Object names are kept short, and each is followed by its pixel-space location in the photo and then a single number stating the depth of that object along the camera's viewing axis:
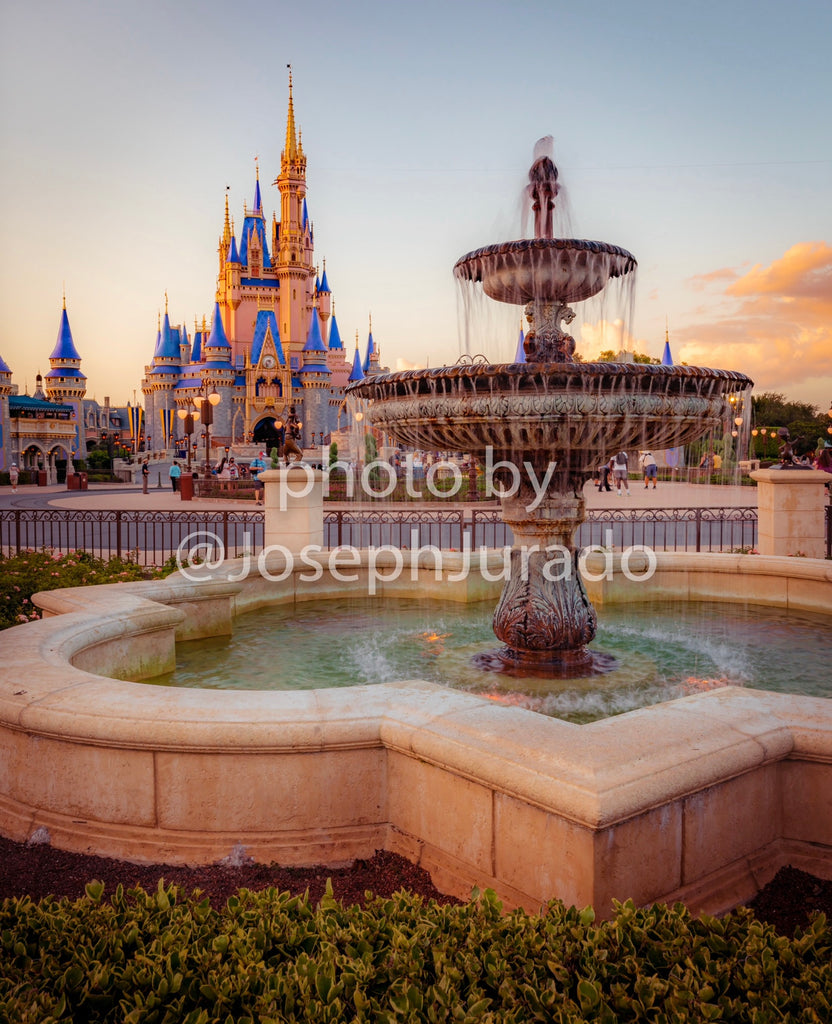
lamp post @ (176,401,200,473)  40.43
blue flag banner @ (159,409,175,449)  83.00
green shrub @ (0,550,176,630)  7.94
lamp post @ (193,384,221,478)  32.47
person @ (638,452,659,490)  36.19
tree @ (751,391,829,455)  69.38
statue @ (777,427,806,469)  11.64
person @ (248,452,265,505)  30.66
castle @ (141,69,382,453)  79.31
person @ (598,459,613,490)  30.62
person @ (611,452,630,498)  32.16
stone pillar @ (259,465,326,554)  11.26
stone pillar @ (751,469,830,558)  11.27
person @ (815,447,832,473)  17.04
